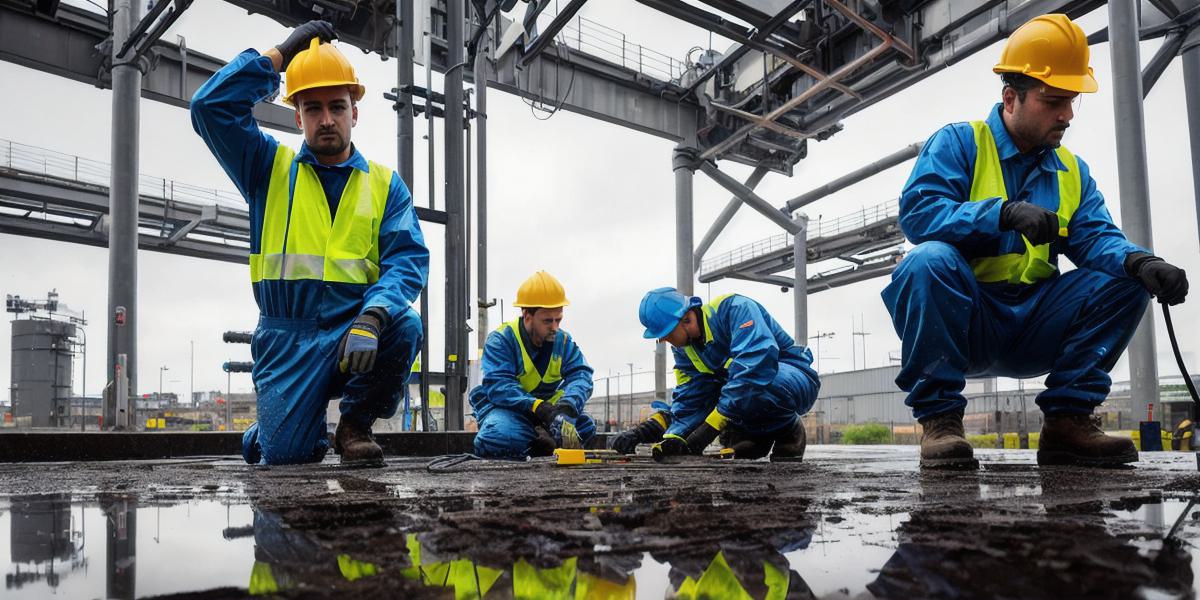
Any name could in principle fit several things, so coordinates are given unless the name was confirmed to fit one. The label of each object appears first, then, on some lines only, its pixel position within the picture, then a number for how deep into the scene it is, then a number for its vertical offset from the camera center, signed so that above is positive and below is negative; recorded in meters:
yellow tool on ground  3.17 -0.38
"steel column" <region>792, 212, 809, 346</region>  16.34 +1.56
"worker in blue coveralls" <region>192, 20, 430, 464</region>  3.04 +0.42
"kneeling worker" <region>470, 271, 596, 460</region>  4.79 -0.14
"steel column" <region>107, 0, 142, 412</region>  9.70 +2.12
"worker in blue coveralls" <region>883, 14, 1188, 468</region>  2.51 +0.26
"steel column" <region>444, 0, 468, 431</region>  6.25 +1.00
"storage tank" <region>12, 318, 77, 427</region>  18.83 -0.08
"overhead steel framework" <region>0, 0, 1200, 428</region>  6.80 +3.82
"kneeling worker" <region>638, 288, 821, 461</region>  3.77 -0.09
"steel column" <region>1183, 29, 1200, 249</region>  8.56 +2.76
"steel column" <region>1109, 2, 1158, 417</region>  6.84 +1.61
